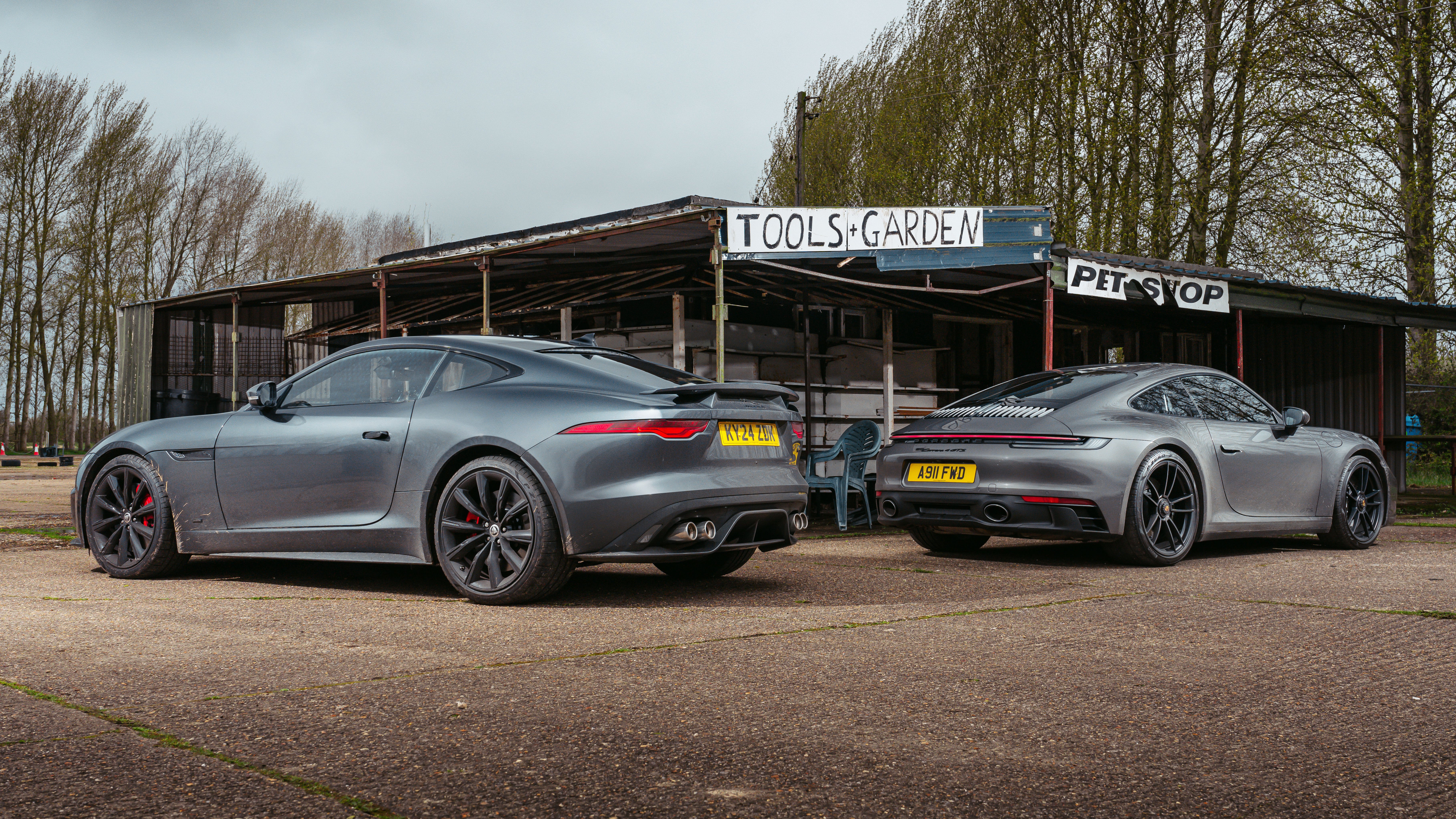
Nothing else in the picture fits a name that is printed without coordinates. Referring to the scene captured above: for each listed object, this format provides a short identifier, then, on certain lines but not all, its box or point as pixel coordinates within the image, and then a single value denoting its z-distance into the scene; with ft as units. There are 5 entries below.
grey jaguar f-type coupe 16.40
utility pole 96.58
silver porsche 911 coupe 21.80
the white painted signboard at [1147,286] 32.86
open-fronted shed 30.63
